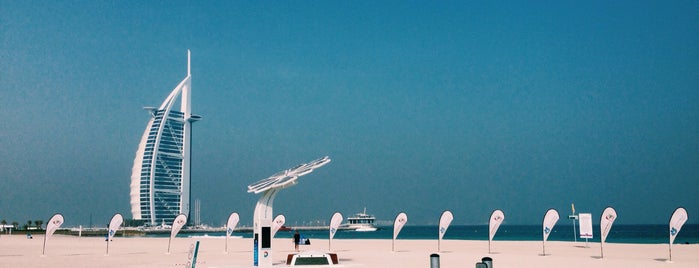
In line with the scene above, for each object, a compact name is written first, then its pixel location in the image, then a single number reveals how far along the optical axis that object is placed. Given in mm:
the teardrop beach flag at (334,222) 37728
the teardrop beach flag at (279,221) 35750
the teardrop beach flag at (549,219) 33500
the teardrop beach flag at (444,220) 36125
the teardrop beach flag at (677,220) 28109
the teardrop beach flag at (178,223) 37781
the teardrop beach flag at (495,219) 34719
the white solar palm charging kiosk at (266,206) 26609
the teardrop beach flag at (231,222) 38469
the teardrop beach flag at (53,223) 34562
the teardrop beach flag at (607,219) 30047
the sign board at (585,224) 34188
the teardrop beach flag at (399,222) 38031
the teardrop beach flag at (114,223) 36000
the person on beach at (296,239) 31825
